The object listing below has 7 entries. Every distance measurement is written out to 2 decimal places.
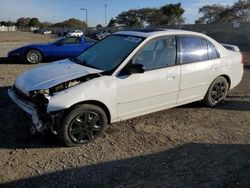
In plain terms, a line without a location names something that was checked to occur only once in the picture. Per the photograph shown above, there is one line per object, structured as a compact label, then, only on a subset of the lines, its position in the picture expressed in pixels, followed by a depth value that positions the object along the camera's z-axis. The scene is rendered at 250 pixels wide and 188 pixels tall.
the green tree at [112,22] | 65.58
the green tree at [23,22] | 94.68
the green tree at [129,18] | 65.74
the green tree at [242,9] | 40.49
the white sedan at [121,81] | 2.99
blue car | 8.17
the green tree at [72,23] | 82.46
